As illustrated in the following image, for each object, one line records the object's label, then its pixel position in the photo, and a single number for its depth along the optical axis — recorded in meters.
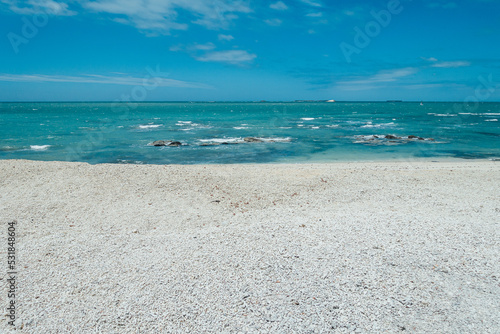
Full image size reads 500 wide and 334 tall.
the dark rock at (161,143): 26.47
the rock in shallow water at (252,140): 29.00
